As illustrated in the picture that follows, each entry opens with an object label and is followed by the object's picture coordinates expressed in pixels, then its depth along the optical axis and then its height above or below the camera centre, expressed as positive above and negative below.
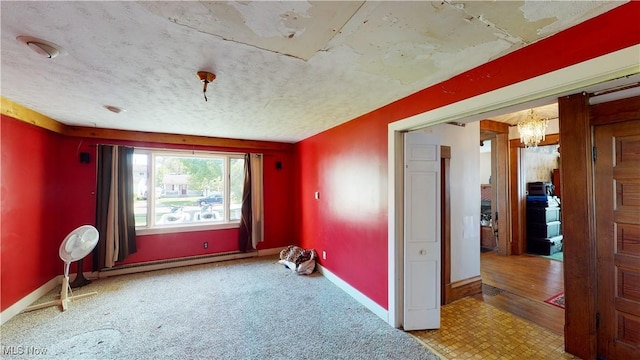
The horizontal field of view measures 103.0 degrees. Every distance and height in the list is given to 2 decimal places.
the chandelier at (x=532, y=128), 4.11 +0.90
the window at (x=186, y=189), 4.49 -0.09
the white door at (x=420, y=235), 2.63 -0.54
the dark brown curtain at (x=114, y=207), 4.06 -0.37
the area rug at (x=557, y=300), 3.11 -1.48
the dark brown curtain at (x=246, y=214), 5.11 -0.60
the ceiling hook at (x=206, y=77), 2.01 +0.87
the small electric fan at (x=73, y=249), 3.08 -0.79
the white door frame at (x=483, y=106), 1.26 +0.55
